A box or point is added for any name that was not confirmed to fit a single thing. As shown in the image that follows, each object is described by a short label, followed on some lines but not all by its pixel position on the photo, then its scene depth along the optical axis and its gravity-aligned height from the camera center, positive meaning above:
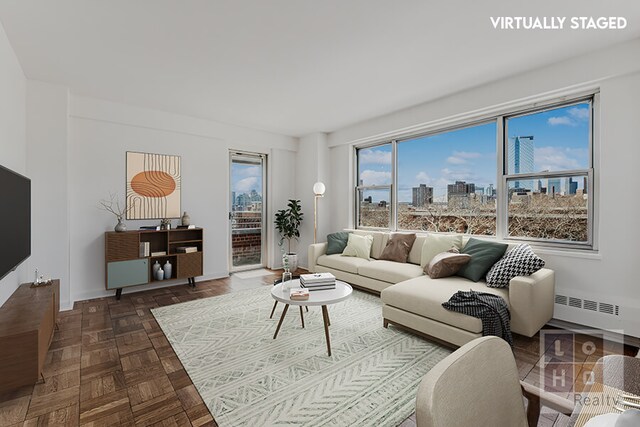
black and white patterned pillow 2.79 -0.53
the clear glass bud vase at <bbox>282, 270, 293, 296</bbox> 2.91 -0.74
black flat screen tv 2.03 -0.09
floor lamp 5.36 +0.25
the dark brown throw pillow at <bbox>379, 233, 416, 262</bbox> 4.18 -0.52
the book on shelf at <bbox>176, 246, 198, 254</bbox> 4.50 -0.61
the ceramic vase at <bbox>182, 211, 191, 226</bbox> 4.58 -0.16
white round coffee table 2.54 -0.78
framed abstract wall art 4.32 +0.36
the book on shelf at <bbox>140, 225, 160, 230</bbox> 4.25 -0.26
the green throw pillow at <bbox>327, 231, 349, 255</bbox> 4.91 -0.54
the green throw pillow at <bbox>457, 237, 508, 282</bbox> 3.15 -0.51
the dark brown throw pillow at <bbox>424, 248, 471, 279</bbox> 3.26 -0.59
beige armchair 0.65 -0.45
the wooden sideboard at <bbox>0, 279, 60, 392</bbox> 1.87 -0.88
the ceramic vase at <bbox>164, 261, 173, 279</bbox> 4.33 -0.89
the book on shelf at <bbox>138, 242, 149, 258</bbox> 4.12 -0.56
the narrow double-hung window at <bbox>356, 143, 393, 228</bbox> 5.14 +0.44
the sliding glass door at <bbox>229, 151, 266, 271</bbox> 5.55 +0.00
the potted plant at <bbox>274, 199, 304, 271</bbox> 5.74 -0.25
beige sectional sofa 2.50 -0.85
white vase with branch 4.05 +0.02
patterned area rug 1.83 -1.22
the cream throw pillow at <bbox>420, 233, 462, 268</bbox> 3.67 -0.42
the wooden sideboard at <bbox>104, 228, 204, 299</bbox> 3.90 -0.66
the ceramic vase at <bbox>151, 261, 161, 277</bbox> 4.25 -0.84
